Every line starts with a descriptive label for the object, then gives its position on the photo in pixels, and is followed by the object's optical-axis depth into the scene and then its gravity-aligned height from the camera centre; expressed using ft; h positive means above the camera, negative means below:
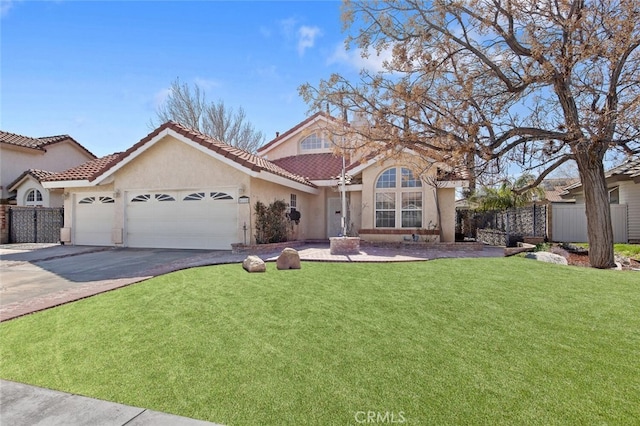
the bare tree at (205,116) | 108.06 +34.69
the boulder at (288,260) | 33.94 -4.12
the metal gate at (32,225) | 69.21 -0.89
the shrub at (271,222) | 52.11 -0.40
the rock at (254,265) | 31.83 -4.35
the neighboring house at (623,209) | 63.05 +1.74
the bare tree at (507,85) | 35.14 +16.02
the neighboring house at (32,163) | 81.05 +16.20
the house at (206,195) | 51.13 +4.17
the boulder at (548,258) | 39.83 -4.75
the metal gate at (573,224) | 67.26 -1.19
